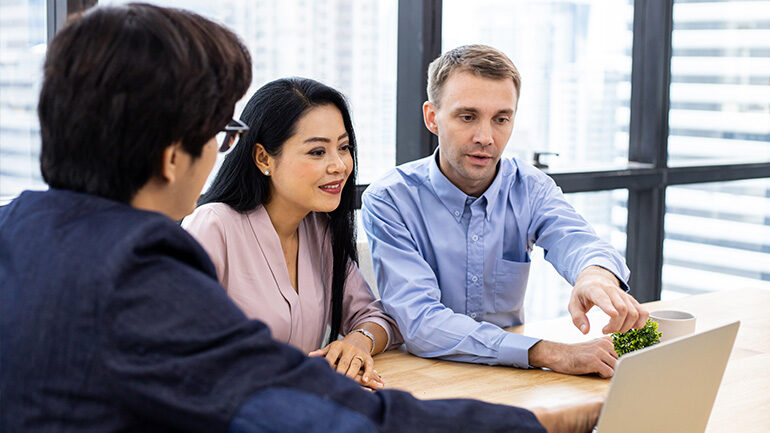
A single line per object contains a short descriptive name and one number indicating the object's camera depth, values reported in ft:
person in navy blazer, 2.62
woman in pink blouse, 5.88
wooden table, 4.78
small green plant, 5.24
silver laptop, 3.34
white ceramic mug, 5.52
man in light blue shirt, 6.47
